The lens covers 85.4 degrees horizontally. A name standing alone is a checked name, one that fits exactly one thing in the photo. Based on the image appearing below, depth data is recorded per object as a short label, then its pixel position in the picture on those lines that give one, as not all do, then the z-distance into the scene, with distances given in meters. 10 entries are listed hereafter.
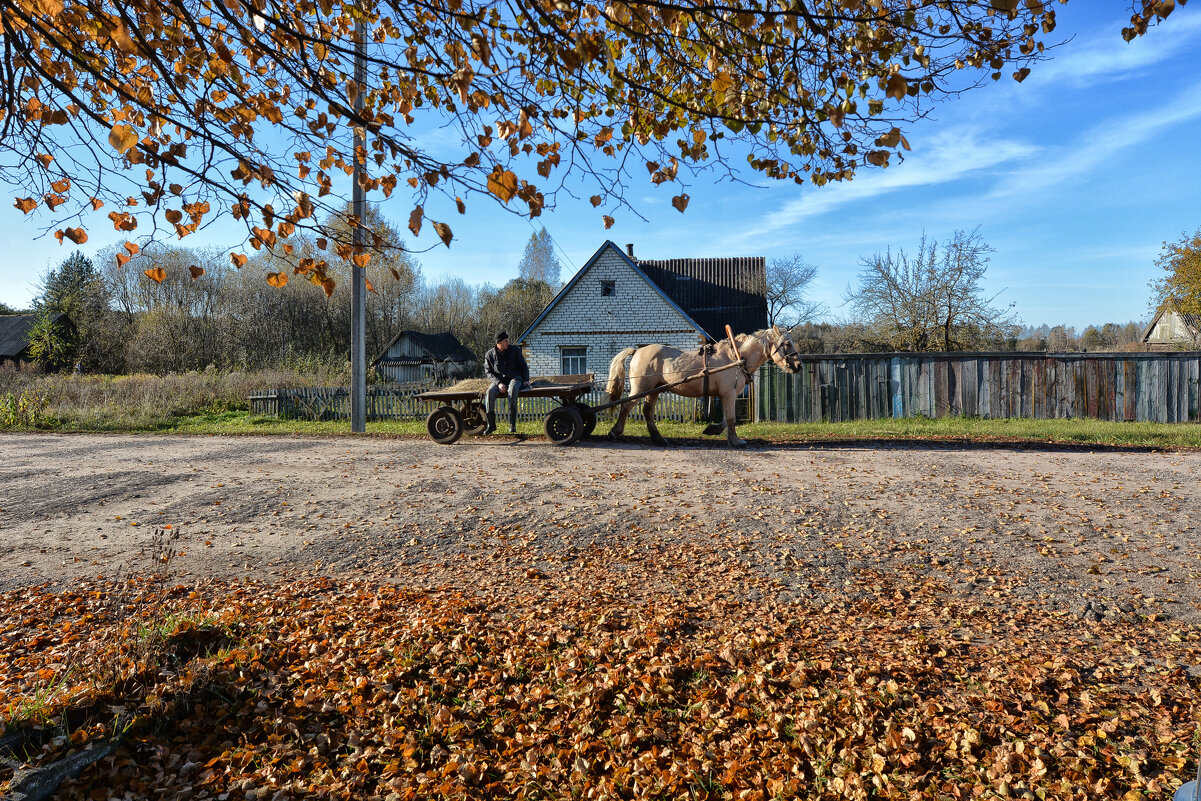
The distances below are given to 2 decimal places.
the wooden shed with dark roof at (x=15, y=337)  43.78
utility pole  14.16
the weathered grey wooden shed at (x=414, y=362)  38.86
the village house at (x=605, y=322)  26.44
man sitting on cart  11.51
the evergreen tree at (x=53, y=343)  35.57
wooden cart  11.66
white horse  11.47
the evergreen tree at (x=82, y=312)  37.50
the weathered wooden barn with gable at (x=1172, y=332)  40.94
